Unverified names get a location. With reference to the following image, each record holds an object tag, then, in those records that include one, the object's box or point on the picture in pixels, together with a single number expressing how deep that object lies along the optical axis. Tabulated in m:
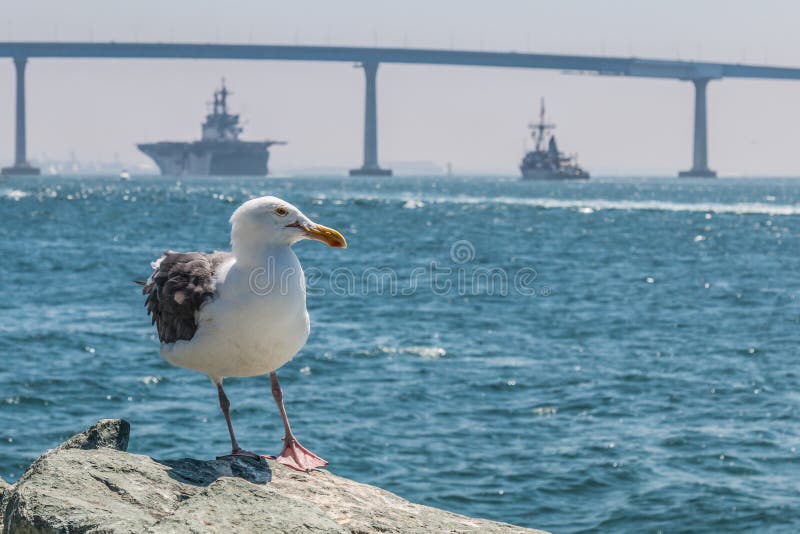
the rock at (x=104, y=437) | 4.73
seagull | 4.36
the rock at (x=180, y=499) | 3.62
